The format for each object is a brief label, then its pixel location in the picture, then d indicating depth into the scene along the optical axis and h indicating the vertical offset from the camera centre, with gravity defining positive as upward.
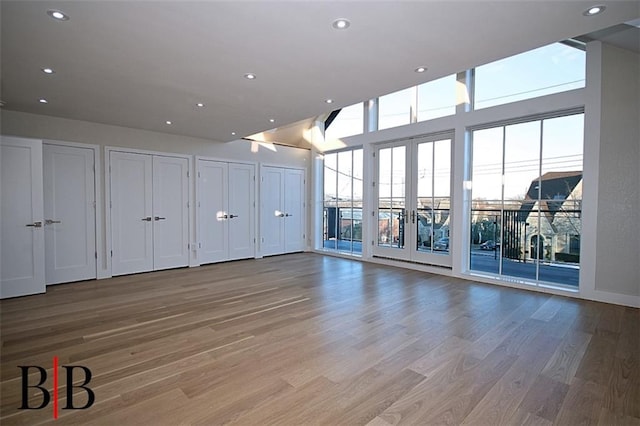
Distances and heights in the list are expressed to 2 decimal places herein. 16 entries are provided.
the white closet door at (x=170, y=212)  5.65 -0.14
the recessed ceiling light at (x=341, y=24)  2.21 +1.29
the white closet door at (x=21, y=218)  3.99 -0.19
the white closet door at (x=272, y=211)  7.09 -0.14
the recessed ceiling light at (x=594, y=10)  2.05 +1.30
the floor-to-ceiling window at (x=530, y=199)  4.23 +0.11
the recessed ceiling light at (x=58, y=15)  2.12 +1.29
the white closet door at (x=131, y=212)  5.23 -0.13
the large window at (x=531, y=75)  4.12 +1.85
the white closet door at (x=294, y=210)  7.51 -0.12
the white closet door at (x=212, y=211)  6.18 -0.13
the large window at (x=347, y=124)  6.86 +1.84
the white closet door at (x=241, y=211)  6.59 -0.13
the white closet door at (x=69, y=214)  4.63 -0.15
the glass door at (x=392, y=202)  6.07 +0.07
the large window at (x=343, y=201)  6.97 +0.10
